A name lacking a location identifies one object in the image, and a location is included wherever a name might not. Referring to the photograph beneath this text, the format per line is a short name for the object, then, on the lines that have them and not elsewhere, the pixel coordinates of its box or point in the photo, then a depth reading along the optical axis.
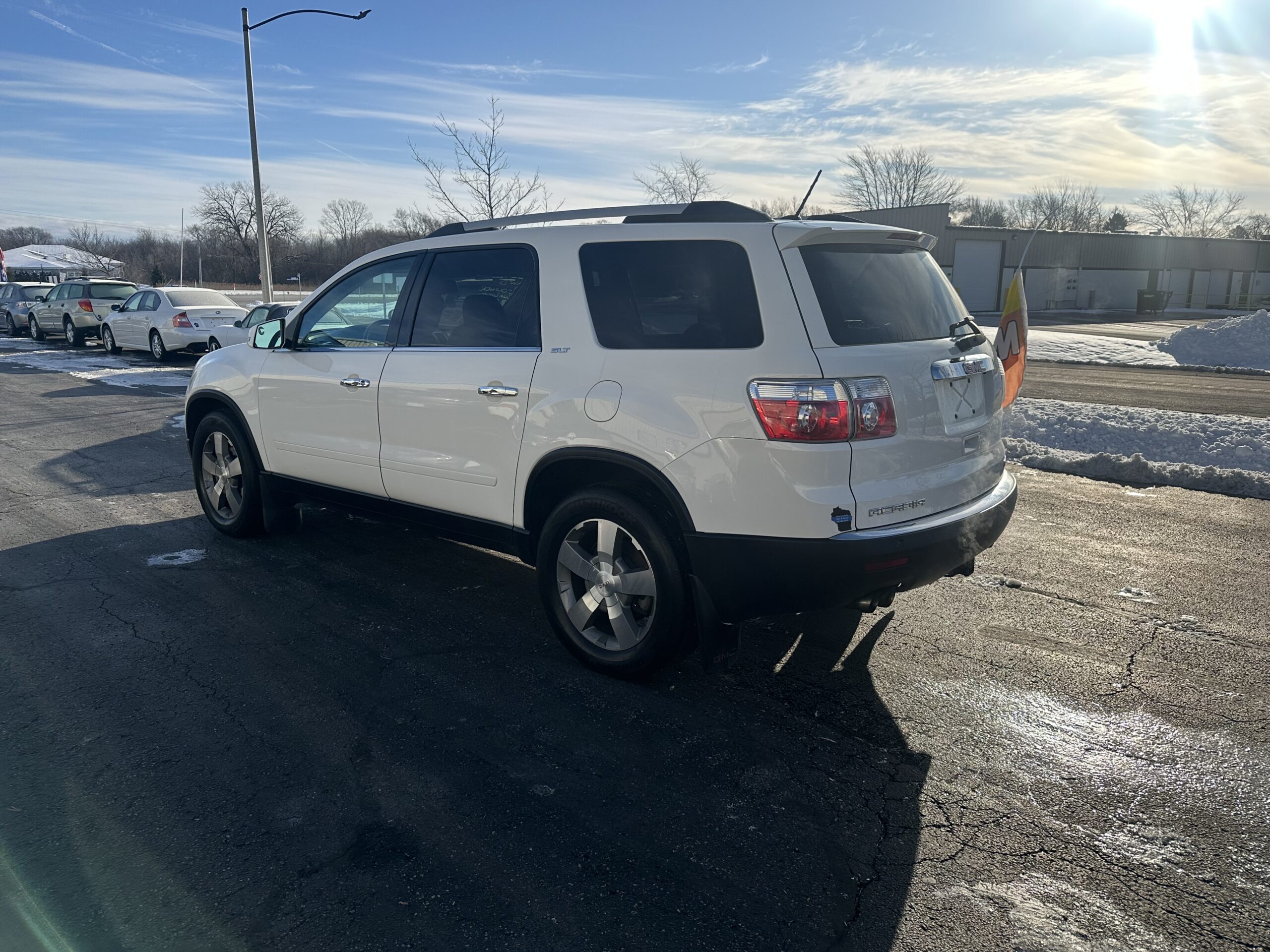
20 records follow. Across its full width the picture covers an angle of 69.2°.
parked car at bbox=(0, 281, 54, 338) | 28.94
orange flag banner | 8.01
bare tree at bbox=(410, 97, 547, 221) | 20.56
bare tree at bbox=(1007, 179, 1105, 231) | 88.69
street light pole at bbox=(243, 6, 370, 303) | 21.95
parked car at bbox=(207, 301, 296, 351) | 16.83
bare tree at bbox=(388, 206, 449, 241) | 24.33
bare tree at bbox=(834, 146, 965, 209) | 66.50
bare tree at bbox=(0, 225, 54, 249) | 129.74
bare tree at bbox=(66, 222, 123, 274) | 87.94
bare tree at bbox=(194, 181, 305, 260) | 81.69
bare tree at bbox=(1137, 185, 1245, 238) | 92.31
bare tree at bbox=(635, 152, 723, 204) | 29.39
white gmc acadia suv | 3.52
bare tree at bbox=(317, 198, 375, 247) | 86.12
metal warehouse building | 44.34
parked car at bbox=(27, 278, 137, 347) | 23.66
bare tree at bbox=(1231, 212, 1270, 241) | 83.31
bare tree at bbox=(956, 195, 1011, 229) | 80.88
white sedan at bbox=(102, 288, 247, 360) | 18.97
